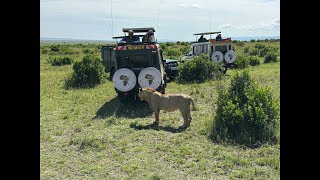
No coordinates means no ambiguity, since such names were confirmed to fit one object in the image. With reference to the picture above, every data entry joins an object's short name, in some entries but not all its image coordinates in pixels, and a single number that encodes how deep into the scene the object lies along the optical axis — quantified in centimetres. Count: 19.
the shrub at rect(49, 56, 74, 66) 2133
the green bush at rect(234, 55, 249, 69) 1665
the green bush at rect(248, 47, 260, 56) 2618
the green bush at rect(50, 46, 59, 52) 3381
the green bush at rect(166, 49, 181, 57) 2503
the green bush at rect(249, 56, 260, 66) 1837
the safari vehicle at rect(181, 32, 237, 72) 1454
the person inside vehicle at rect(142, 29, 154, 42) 887
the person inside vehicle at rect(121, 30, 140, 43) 897
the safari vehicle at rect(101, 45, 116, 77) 1313
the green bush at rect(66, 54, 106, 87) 1196
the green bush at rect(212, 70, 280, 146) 531
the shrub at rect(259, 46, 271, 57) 2444
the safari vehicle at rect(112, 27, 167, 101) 753
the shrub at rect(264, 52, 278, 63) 1943
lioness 620
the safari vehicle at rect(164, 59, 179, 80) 1275
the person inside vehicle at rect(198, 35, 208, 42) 1529
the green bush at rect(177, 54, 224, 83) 1238
